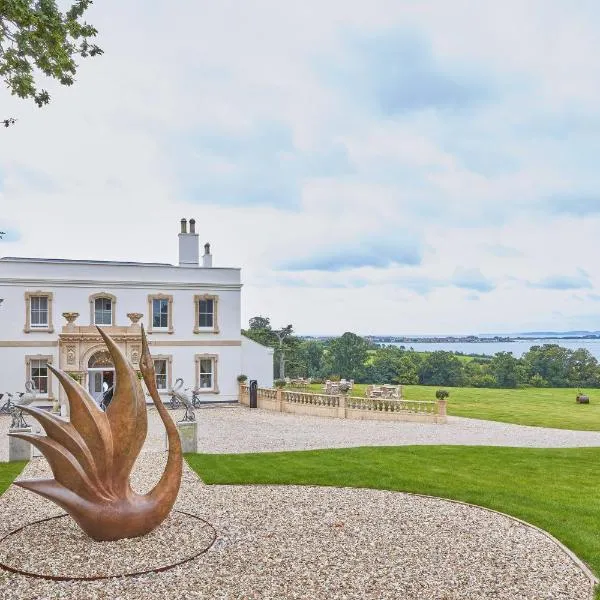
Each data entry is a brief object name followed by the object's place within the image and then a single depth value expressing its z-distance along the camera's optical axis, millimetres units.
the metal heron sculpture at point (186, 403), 15070
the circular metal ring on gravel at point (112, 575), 6355
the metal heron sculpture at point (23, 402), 14961
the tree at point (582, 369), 43500
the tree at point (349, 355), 46938
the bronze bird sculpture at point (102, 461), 7285
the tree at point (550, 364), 44031
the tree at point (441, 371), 44812
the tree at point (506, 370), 43094
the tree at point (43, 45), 8312
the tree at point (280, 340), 34812
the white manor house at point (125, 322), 25141
